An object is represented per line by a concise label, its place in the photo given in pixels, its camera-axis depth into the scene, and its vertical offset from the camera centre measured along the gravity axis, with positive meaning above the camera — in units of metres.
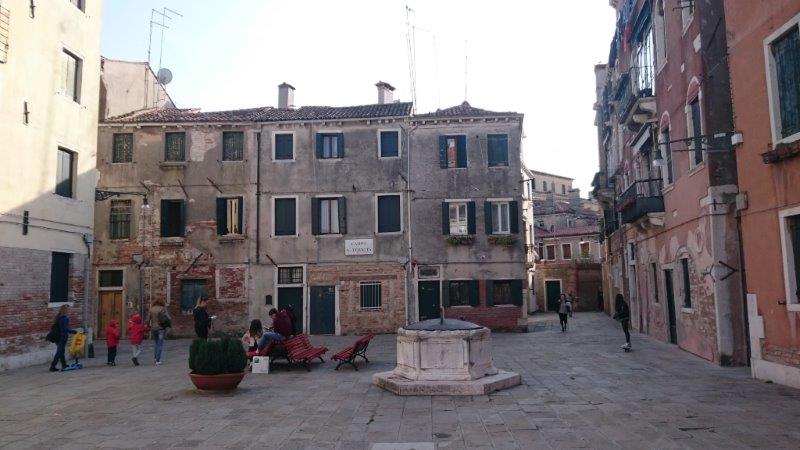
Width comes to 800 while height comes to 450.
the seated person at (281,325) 13.49 -0.97
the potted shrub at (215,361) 9.77 -1.31
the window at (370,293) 23.55 -0.42
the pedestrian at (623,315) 15.90 -1.04
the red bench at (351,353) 12.93 -1.59
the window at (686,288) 15.20 -0.28
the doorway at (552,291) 40.44 -0.80
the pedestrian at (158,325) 14.64 -1.00
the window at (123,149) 24.20 +5.83
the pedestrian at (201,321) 13.90 -0.86
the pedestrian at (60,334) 13.58 -1.11
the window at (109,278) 23.69 +0.37
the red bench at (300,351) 12.91 -1.57
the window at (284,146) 24.30 +5.87
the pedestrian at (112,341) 14.53 -1.37
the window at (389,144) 24.23 +5.86
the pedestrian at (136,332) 14.30 -1.13
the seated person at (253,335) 13.26 -1.18
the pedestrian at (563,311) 23.88 -1.34
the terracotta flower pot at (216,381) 9.84 -1.65
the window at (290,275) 23.78 +0.38
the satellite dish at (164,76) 28.83 +10.64
